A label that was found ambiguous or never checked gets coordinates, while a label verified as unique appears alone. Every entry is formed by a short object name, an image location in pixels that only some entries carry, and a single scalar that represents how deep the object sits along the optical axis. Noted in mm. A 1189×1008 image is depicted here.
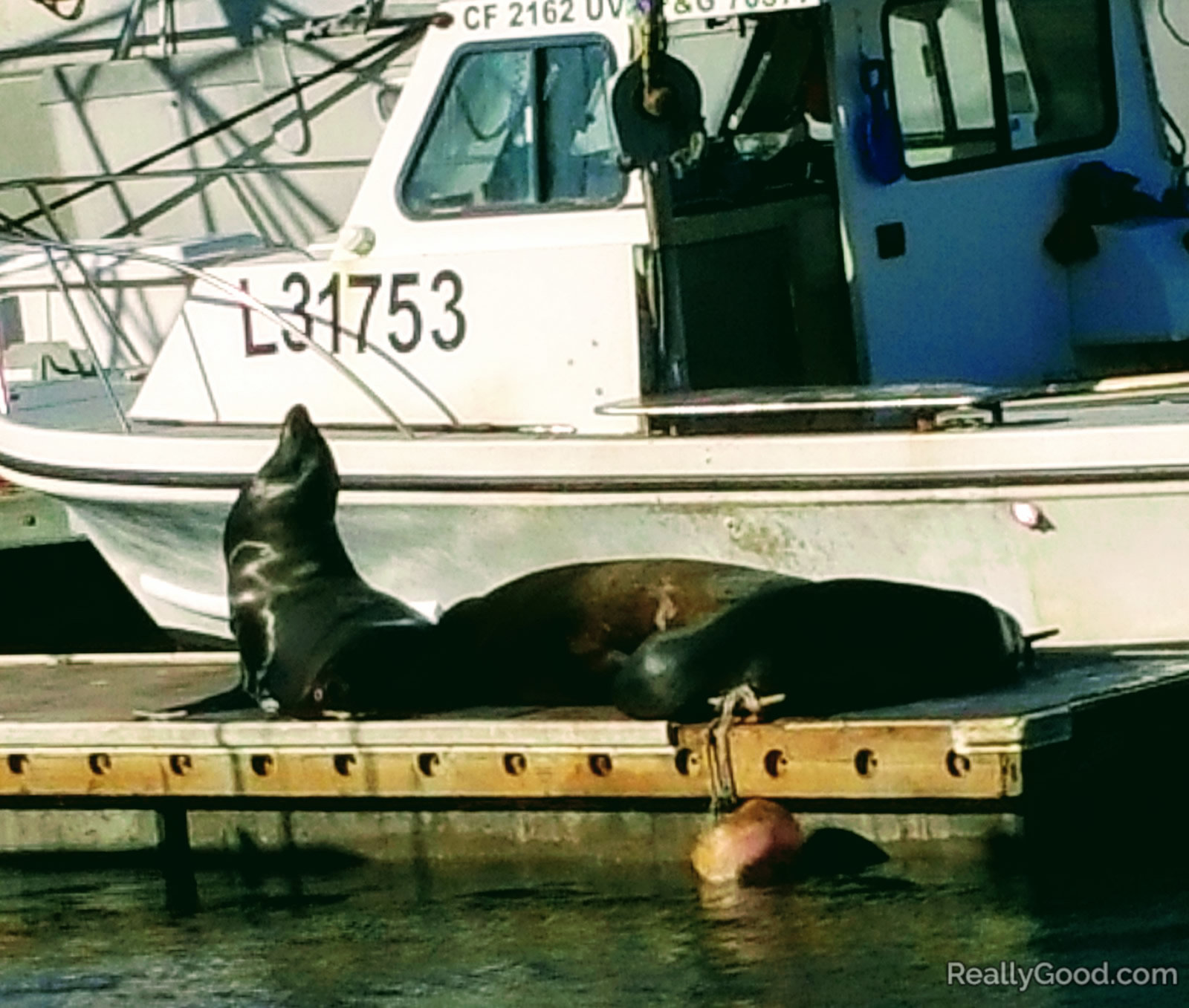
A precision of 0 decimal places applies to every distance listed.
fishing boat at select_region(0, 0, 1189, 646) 18812
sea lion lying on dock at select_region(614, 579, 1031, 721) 17828
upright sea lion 18719
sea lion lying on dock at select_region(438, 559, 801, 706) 18687
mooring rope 17516
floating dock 17172
